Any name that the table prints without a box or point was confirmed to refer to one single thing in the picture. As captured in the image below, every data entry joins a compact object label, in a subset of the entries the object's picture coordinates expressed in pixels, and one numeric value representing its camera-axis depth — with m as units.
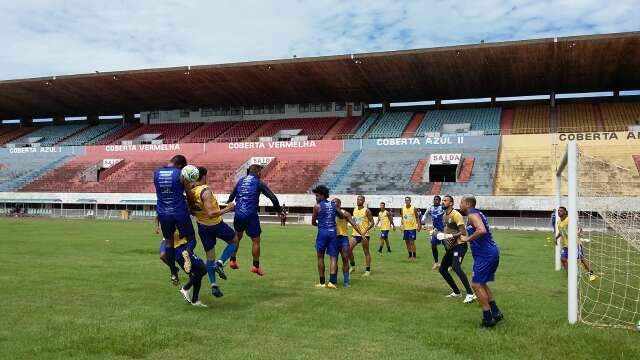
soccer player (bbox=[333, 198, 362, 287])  12.16
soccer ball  8.91
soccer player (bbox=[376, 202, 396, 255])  20.55
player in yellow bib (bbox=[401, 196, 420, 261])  18.59
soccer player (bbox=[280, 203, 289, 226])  39.71
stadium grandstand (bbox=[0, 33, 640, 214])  41.53
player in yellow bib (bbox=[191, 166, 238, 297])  9.58
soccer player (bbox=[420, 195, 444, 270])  15.70
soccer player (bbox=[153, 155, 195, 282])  9.05
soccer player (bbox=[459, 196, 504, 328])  8.37
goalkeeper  10.44
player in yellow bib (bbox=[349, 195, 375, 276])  15.81
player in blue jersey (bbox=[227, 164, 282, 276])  10.88
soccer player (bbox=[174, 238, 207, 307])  9.19
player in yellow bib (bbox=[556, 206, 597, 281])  14.08
